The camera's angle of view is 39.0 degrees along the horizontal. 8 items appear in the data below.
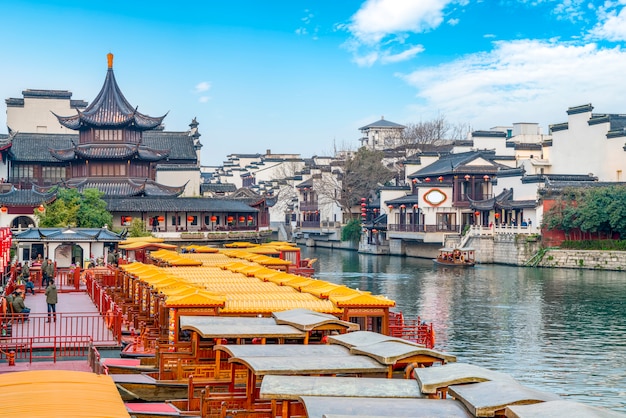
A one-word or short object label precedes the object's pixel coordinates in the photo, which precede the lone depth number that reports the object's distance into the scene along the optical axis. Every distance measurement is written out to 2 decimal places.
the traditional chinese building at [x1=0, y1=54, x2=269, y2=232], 70.56
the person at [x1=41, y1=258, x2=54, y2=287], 36.50
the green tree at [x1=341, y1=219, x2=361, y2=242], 92.38
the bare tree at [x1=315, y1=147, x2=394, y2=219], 96.69
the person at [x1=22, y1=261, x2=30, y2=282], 37.80
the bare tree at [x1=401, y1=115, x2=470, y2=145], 117.38
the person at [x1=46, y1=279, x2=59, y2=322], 26.89
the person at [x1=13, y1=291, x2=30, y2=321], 25.59
